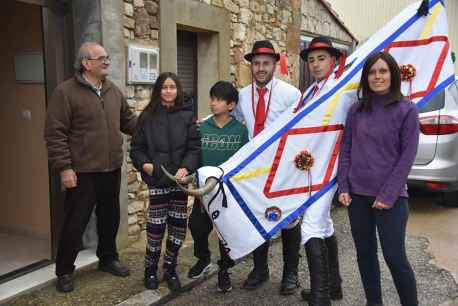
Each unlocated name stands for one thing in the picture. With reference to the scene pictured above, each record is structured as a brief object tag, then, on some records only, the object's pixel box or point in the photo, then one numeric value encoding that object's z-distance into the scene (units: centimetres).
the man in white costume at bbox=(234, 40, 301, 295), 351
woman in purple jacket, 276
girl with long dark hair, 337
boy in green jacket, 341
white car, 572
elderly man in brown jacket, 335
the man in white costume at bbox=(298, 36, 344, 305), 306
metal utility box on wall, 444
